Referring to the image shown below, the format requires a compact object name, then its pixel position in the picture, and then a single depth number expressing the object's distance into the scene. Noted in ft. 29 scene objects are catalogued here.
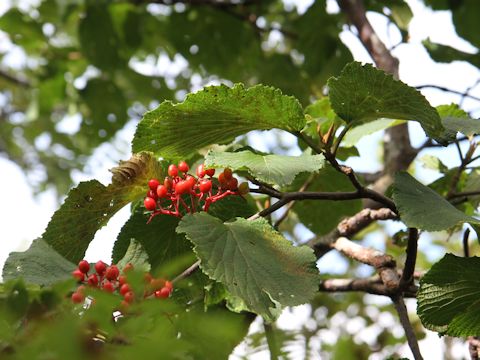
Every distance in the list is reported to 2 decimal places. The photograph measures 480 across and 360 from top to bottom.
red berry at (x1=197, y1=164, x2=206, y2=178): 3.33
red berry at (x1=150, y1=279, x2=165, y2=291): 2.43
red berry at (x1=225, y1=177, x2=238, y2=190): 3.33
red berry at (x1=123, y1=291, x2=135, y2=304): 2.24
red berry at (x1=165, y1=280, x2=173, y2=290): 2.63
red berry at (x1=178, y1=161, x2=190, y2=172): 3.39
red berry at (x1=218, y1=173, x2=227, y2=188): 3.33
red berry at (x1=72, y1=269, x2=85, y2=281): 2.80
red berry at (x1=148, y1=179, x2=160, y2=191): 3.34
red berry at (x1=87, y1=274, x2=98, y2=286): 2.81
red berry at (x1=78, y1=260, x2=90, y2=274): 2.88
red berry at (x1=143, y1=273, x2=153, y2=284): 2.48
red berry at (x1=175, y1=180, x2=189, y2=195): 3.21
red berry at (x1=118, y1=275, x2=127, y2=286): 2.69
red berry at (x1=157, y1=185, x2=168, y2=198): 3.26
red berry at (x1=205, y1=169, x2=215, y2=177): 3.31
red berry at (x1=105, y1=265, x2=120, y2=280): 2.85
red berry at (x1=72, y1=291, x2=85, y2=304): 2.33
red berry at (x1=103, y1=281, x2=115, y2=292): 2.69
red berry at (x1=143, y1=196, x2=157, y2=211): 3.25
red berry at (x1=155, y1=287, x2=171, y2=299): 2.58
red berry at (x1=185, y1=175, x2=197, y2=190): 3.22
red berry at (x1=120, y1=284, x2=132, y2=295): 2.57
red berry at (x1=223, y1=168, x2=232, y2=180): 3.32
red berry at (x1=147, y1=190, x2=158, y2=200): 3.35
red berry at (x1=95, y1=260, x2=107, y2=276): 2.89
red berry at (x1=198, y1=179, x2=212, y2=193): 3.21
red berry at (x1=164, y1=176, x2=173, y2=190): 3.29
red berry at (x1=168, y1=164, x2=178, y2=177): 3.38
